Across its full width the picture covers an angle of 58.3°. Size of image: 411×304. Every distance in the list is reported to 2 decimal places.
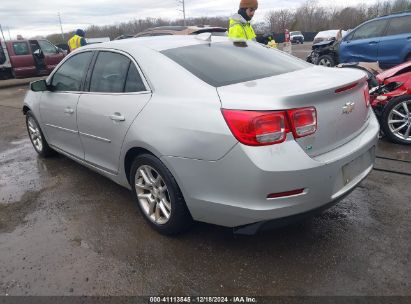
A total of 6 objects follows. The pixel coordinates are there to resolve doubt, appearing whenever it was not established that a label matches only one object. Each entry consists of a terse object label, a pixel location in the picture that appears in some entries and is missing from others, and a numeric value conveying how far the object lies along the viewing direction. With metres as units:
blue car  8.37
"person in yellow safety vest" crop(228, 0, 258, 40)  5.40
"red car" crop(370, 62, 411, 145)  4.70
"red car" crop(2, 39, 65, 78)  14.38
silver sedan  2.24
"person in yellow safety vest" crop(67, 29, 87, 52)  11.41
